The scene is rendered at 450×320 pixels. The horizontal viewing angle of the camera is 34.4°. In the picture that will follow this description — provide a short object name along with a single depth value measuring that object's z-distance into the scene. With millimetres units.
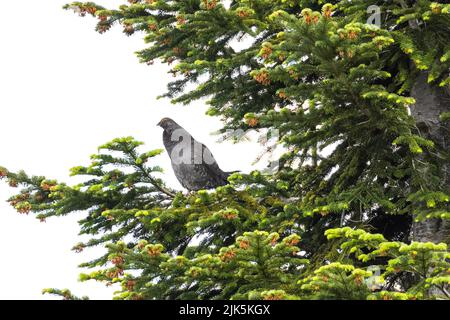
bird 8586
